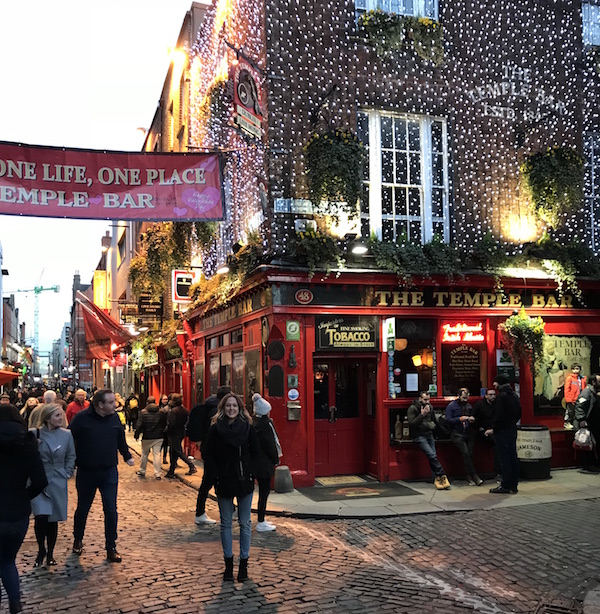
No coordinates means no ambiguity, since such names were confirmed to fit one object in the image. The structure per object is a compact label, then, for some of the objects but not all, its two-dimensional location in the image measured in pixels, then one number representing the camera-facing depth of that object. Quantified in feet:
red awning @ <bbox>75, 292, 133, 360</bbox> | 68.03
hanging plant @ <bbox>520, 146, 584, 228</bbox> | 46.42
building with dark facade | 41.91
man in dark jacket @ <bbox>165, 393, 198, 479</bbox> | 47.80
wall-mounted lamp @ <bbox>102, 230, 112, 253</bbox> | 189.74
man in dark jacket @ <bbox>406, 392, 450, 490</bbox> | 39.73
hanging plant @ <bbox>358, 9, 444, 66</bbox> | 44.34
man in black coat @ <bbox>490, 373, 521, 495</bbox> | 37.78
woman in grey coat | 24.02
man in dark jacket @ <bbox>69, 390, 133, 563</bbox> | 25.16
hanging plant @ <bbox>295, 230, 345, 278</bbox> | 40.42
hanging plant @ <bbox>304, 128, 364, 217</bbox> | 40.91
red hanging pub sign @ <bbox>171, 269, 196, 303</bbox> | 63.57
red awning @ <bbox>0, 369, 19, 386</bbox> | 63.33
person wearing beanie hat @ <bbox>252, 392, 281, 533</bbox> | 29.96
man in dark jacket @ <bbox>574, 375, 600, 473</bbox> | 43.16
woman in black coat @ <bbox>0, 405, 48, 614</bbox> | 18.02
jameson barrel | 41.65
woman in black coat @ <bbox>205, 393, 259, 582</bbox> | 21.99
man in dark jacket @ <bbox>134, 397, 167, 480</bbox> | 48.24
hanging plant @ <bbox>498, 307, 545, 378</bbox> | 43.86
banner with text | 35.40
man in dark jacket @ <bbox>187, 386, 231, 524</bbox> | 34.73
